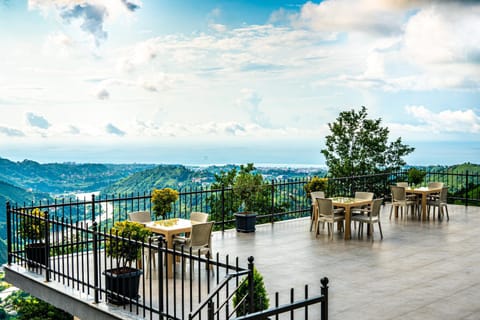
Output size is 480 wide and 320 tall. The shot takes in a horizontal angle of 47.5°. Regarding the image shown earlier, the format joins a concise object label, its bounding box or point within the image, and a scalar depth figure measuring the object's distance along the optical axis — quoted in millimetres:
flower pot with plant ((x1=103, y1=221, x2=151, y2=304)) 7355
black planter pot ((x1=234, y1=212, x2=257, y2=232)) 13562
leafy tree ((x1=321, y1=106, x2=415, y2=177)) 24906
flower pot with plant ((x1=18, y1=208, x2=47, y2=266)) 9414
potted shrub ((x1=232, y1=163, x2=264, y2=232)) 13608
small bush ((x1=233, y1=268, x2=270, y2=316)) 6230
